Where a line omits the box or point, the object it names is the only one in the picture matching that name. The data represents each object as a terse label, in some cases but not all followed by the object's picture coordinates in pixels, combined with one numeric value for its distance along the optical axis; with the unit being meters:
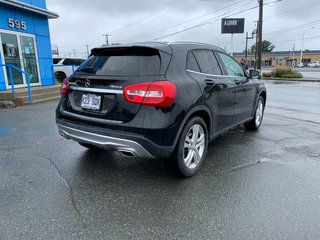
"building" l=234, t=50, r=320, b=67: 88.06
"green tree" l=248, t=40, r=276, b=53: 116.38
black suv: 2.83
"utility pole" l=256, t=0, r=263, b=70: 25.84
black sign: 40.05
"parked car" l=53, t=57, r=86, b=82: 15.54
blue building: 9.94
